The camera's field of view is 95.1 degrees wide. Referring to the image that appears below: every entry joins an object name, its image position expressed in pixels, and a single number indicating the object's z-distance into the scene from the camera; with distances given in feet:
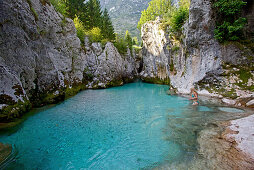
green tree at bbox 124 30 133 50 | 116.49
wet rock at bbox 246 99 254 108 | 24.77
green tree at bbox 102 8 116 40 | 90.74
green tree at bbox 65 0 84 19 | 79.67
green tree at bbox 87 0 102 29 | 89.86
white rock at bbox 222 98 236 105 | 28.15
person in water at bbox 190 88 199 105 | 30.52
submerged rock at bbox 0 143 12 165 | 13.25
